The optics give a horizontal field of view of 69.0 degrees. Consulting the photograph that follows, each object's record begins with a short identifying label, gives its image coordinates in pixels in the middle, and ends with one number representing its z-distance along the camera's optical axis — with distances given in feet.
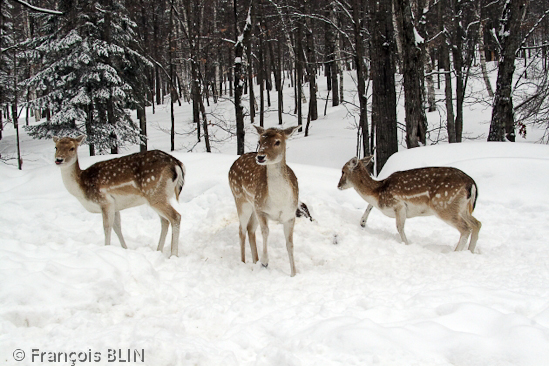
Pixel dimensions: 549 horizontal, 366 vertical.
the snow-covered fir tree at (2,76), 66.87
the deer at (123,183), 19.84
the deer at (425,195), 20.62
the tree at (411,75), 36.27
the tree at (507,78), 35.14
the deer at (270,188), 16.70
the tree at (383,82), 34.65
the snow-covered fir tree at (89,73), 54.39
